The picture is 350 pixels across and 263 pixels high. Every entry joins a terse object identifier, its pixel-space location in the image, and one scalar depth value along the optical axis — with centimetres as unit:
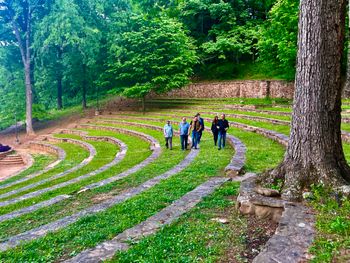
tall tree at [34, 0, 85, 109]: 2512
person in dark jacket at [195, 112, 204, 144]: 1391
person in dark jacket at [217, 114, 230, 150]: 1304
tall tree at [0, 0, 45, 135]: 2692
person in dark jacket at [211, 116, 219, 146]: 1344
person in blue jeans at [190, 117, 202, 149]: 1370
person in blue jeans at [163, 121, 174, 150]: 1450
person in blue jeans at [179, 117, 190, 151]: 1391
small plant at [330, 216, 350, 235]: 418
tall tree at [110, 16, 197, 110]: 2833
